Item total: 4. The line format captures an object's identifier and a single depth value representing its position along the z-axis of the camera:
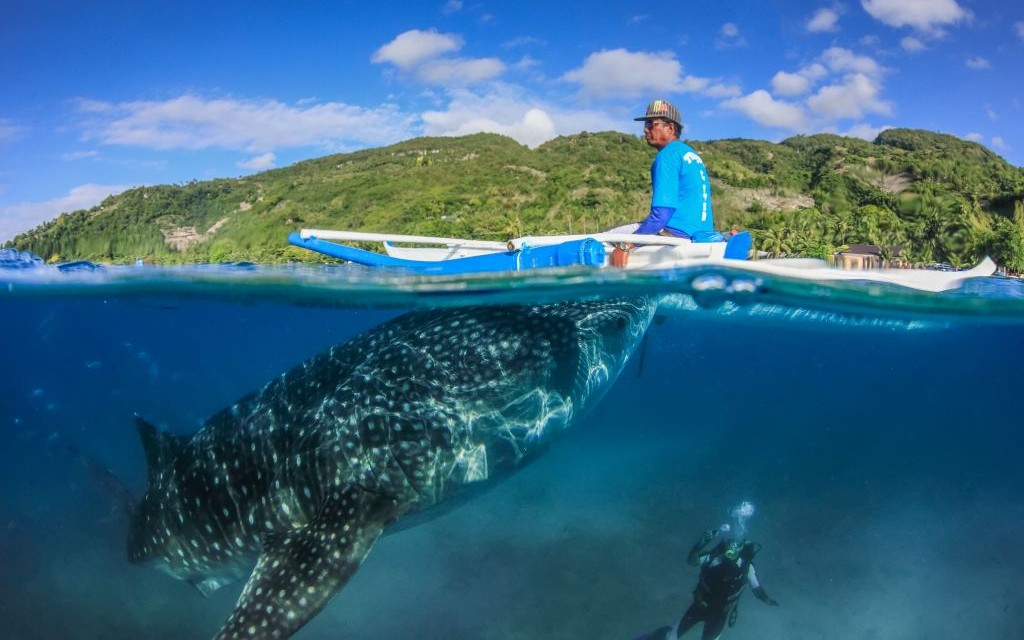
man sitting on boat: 6.41
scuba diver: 7.21
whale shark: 4.91
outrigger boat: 7.29
